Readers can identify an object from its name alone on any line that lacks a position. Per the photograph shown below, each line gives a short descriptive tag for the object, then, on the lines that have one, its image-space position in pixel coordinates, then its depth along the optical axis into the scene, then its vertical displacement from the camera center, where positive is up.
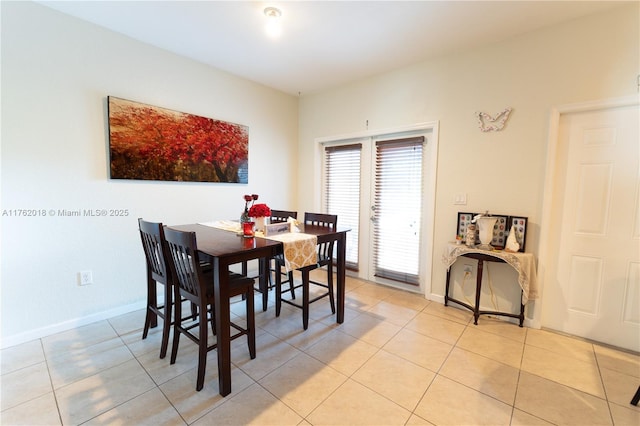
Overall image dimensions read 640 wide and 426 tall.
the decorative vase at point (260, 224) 2.36 -0.27
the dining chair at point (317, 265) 2.52 -0.67
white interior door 2.21 -0.25
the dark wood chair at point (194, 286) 1.68 -0.65
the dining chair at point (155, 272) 1.92 -0.62
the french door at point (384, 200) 3.31 -0.07
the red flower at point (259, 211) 2.19 -0.15
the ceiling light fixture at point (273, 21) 2.24 +1.48
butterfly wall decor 2.65 +0.75
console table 2.45 -0.62
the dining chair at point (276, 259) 2.88 -0.61
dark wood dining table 1.68 -0.42
